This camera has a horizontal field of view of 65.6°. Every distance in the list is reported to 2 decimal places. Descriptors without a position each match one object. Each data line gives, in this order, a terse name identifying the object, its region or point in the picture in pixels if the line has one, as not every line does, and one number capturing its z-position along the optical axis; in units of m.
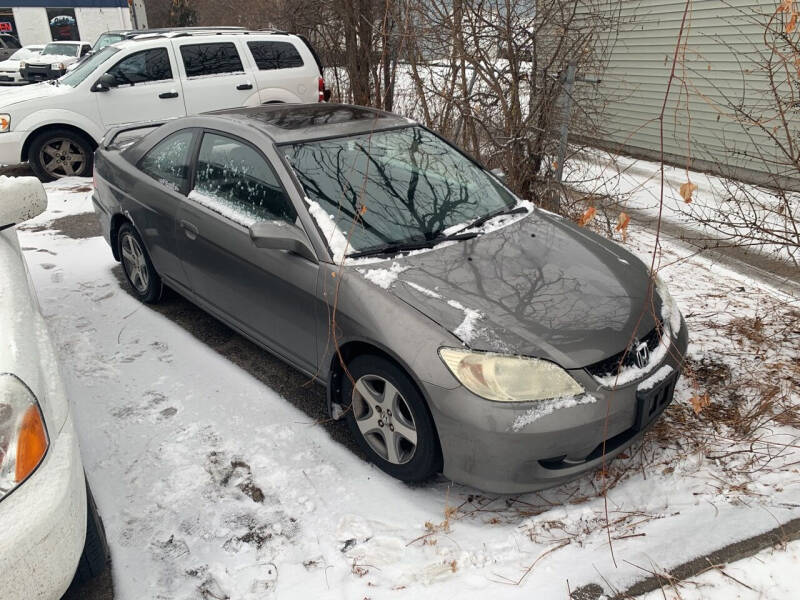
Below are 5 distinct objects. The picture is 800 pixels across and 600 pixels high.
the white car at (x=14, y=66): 19.00
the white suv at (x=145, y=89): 8.20
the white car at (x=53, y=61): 17.61
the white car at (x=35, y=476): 1.74
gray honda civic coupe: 2.58
